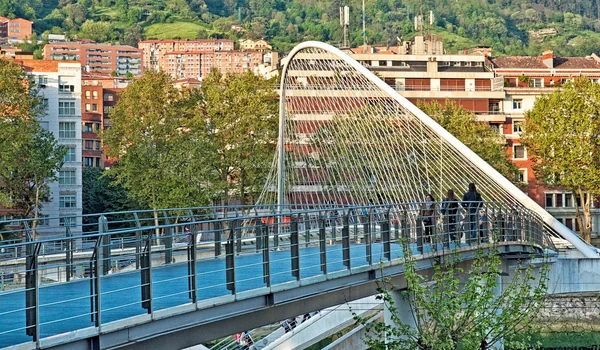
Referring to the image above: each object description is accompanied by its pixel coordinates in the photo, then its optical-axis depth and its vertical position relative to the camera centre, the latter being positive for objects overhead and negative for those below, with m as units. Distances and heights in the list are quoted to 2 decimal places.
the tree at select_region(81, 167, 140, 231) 97.62 +1.10
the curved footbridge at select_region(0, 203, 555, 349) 13.34 -1.09
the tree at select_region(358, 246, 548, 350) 19.58 -1.74
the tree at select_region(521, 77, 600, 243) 70.75 +3.60
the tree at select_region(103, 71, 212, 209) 67.38 +3.52
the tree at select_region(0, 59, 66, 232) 63.00 +2.97
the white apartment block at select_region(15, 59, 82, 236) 85.25 +6.31
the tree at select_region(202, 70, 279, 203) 70.75 +4.45
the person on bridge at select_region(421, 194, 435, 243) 28.02 -0.37
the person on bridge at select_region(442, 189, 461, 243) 26.34 -0.16
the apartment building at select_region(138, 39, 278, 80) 126.18 +15.08
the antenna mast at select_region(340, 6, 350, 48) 106.04 +15.78
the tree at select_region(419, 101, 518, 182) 74.06 +4.15
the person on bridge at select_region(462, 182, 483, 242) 28.08 -0.05
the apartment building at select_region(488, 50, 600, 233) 91.69 +5.27
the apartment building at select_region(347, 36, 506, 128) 93.56 +9.26
